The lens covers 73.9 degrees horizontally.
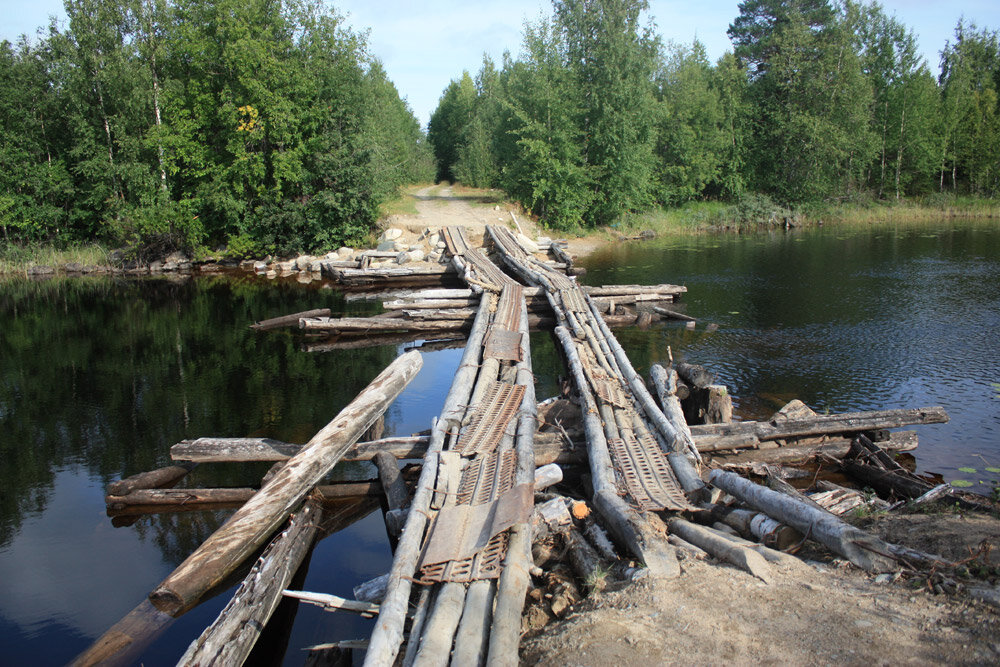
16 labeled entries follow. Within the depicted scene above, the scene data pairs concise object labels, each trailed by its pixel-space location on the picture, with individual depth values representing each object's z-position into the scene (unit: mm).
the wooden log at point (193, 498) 7918
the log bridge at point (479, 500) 4770
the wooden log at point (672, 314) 16581
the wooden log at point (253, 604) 4754
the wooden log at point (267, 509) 5633
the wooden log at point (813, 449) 8453
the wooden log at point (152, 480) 8109
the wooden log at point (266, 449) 8352
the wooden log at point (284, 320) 17266
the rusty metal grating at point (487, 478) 6230
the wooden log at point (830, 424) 8539
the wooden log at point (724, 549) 4816
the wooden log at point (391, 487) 6924
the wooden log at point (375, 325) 16277
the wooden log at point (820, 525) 4898
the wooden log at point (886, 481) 7246
